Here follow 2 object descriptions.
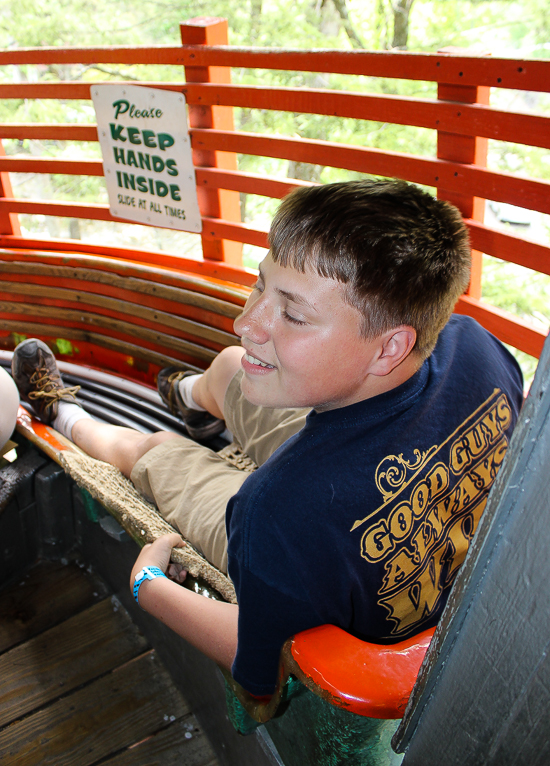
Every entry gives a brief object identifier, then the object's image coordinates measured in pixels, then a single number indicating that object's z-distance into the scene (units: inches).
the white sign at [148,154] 104.9
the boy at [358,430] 34.3
